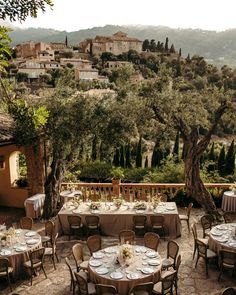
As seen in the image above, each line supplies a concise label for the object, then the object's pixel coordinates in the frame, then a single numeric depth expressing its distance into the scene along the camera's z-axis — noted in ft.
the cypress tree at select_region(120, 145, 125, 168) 91.60
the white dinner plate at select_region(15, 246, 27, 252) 30.10
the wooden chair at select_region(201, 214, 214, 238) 35.64
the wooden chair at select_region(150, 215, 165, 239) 37.01
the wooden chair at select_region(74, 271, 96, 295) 24.86
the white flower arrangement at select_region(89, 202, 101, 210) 39.85
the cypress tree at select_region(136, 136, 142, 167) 89.43
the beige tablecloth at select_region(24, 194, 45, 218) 44.21
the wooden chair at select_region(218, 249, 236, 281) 28.56
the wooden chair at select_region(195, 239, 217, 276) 30.45
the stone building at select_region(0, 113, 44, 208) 47.32
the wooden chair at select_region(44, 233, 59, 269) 31.81
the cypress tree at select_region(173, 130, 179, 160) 92.95
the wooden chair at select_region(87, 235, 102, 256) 31.36
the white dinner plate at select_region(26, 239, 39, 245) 31.40
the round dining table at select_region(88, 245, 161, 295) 25.00
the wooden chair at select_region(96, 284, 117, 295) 23.82
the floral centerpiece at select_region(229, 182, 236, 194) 45.10
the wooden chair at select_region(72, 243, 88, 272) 28.84
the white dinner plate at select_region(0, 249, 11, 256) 29.36
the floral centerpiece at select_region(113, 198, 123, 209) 39.96
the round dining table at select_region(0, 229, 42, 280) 29.52
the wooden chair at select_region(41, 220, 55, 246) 34.15
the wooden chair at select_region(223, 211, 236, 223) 37.22
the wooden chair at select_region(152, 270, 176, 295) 25.10
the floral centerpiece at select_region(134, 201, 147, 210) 39.37
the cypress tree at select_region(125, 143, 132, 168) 91.30
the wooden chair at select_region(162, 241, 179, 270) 28.97
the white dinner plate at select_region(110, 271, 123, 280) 25.16
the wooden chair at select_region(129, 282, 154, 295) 23.64
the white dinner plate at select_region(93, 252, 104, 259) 28.43
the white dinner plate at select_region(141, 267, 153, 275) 25.81
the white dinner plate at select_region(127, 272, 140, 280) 25.07
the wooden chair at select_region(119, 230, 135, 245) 31.65
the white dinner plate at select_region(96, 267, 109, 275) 25.88
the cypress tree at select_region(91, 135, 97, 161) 44.20
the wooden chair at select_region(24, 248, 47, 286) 29.00
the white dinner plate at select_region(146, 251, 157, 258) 28.35
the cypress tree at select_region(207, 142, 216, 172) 83.20
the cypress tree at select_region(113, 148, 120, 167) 91.61
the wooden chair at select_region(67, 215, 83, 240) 37.58
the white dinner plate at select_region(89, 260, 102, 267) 27.20
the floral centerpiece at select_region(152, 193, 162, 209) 39.50
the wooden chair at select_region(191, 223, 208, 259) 32.83
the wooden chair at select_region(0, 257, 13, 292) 27.91
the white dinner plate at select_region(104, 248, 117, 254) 29.24
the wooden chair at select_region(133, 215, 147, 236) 37.22
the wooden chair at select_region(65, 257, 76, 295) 26.85
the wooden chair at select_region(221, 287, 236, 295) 22.23
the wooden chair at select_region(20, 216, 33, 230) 36.73
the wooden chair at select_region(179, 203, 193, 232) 39.55
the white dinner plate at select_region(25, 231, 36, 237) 33.02
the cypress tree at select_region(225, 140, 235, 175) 77.77
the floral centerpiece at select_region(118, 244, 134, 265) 26.91
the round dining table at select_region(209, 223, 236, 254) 30.50
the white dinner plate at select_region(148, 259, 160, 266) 27.17
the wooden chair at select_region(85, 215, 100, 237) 37.55
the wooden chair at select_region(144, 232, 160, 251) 31.19
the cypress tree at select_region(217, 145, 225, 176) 79.00
